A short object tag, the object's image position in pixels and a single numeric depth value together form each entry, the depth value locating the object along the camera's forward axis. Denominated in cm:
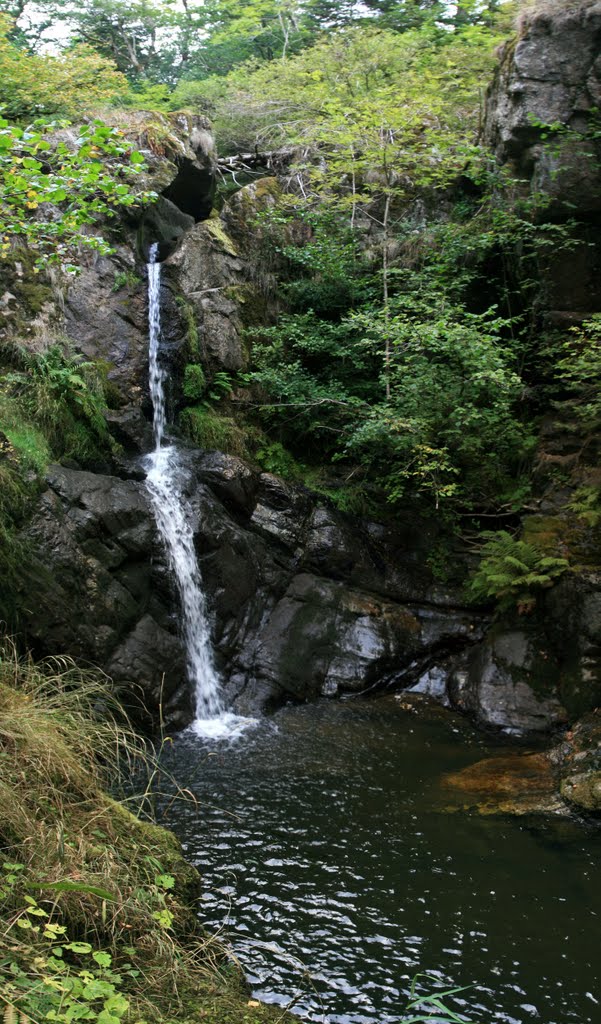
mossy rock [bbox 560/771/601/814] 548
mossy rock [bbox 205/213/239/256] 1077
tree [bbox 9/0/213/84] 1855
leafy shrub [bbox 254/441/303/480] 976
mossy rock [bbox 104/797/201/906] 361
